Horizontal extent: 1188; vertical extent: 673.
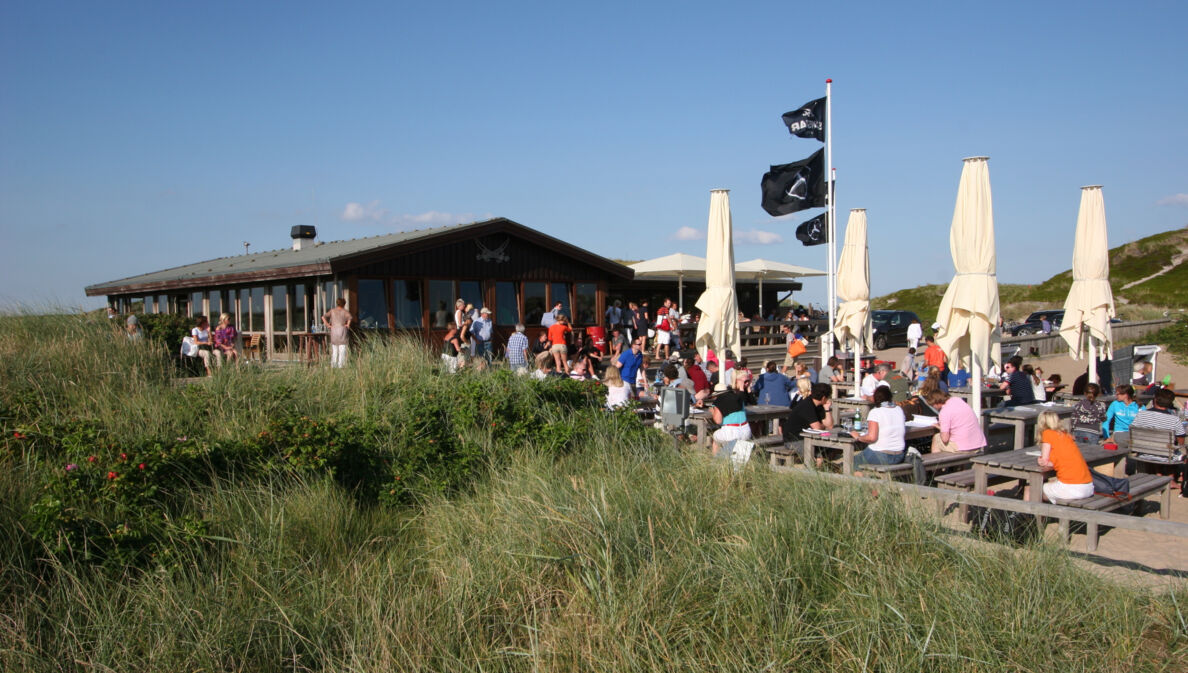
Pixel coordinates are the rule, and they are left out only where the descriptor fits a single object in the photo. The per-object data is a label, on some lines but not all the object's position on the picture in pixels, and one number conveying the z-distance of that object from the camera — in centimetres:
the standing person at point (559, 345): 1462
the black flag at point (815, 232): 1341
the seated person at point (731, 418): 819
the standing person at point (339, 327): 1298
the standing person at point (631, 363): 1289
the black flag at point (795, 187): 1312
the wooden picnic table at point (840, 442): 756
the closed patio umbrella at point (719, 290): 1130
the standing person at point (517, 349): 1398
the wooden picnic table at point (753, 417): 912
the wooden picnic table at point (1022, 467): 651
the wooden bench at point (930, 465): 700
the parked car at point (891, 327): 2752
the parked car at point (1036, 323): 3139
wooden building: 1560
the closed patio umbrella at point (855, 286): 1361
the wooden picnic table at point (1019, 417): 952
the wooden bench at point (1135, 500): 587
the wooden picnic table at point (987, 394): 1105
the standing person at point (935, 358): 1402
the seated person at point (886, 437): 751
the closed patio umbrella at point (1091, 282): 1198
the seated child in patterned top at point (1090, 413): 983
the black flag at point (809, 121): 1343
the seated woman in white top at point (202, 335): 1306
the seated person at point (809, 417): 848
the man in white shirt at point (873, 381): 1132
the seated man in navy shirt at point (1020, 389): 1105
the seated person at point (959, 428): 809
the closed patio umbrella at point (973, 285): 932
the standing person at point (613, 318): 2012
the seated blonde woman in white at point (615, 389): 947
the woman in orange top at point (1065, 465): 636
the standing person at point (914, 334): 2412
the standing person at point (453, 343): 1421
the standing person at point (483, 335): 1488
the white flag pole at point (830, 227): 1314
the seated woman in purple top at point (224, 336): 1416
